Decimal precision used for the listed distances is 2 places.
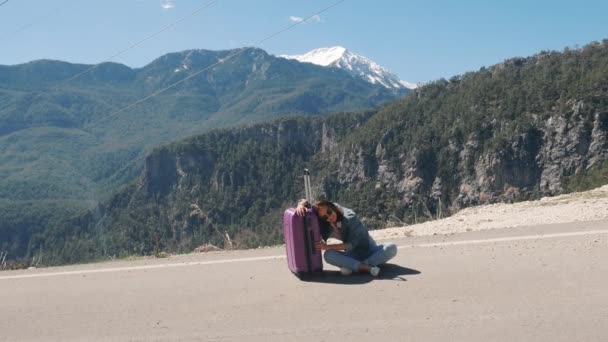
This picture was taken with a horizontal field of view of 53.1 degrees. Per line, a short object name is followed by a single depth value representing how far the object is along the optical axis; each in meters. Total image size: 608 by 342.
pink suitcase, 6.39
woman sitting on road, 6.43
